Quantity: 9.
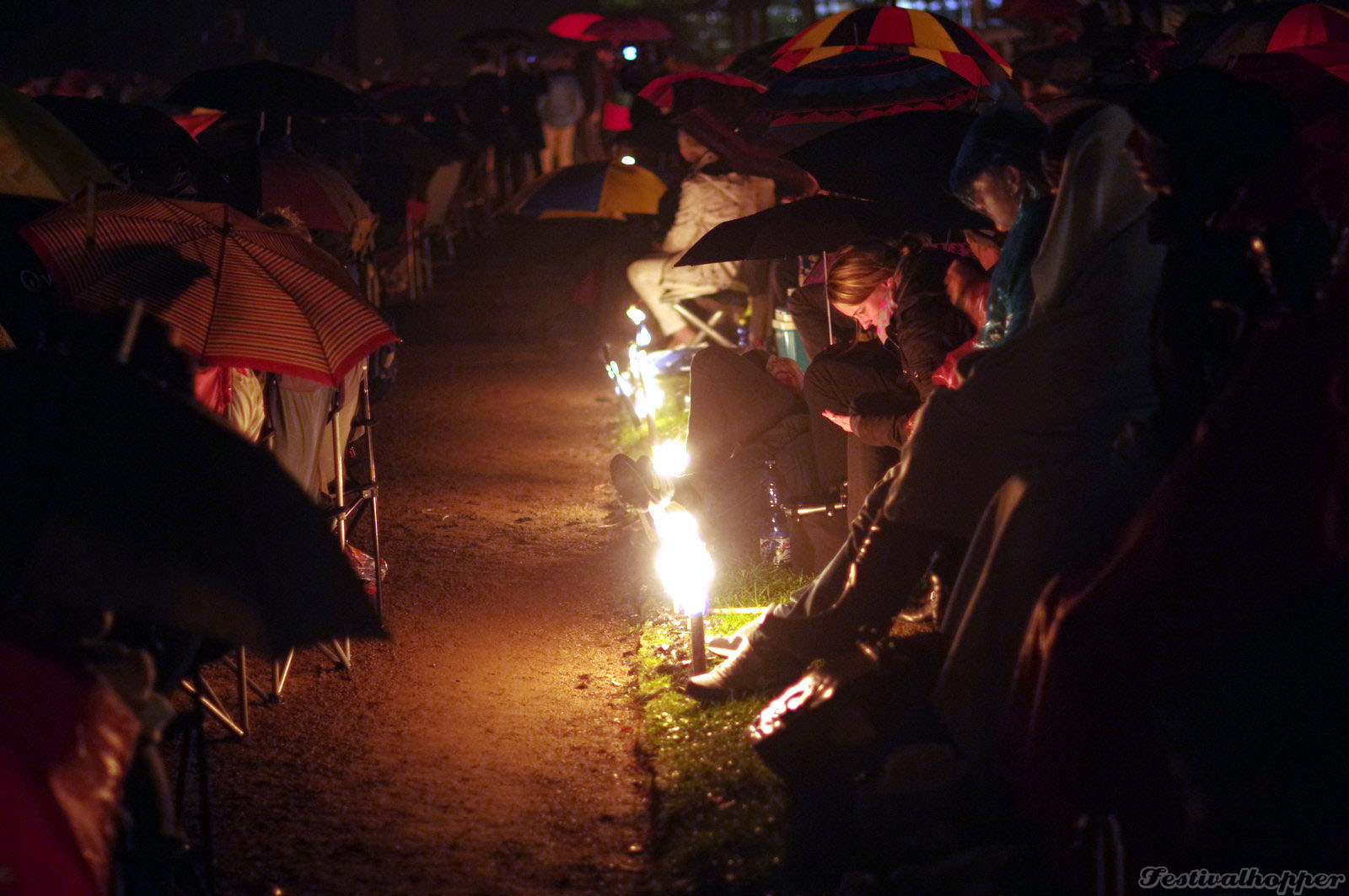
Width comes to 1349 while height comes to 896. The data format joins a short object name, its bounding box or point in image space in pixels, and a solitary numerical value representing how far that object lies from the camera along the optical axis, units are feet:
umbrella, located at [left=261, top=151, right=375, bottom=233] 28.30
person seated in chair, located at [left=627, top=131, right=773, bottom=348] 32.45
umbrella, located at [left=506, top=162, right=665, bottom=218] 34.17
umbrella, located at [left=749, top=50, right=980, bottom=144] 26.81
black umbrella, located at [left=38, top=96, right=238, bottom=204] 24.48
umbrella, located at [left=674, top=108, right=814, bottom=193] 31.12
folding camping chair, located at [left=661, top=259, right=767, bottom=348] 33.04
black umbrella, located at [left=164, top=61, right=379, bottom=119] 30.81
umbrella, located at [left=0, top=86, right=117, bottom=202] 19.20
